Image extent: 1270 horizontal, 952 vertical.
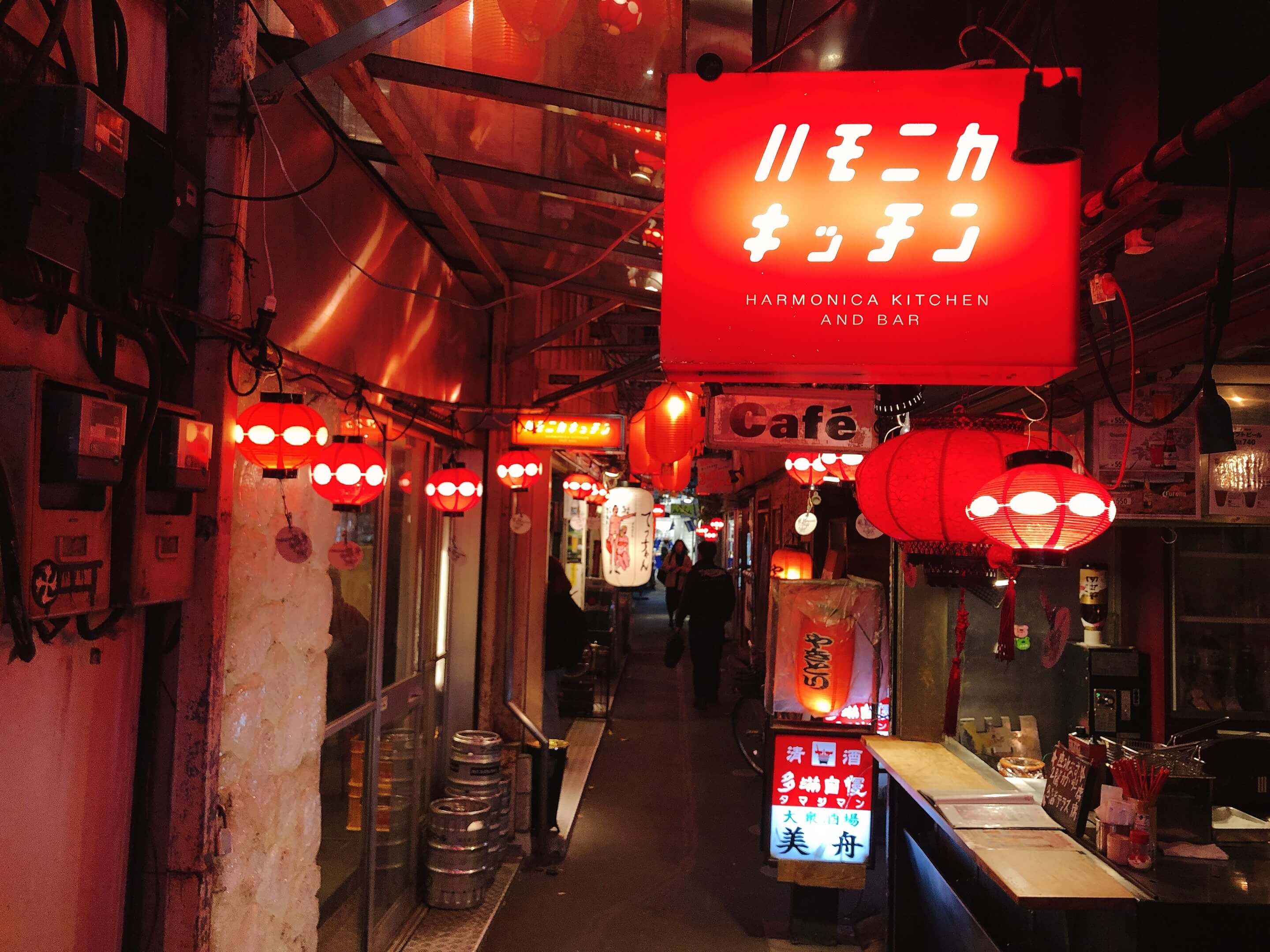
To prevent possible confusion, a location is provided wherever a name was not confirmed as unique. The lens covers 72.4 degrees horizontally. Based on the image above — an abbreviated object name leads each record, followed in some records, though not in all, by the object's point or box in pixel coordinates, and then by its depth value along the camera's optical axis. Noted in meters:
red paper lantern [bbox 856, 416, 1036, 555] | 3.90
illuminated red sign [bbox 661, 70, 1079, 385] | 2.84
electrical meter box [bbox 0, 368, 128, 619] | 2.36
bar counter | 3.65
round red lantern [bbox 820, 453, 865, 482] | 8.33
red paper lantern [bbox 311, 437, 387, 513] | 4.23
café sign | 5.66
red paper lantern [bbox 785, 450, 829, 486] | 8.88
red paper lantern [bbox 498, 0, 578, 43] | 4.54
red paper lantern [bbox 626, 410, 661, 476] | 8.59
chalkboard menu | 4.48
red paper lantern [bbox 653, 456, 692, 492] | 10.11
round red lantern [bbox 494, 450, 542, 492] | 7.84
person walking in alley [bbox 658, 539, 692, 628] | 21.94
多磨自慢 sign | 6.74
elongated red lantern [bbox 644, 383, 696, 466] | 7.41
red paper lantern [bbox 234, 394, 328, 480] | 3.57
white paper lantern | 14.38
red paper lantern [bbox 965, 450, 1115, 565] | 3.32
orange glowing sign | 7.94
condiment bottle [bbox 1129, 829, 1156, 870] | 3.98
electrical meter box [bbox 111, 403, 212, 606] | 2.85
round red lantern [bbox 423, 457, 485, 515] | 6.51
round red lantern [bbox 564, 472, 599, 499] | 14.18
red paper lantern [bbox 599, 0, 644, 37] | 4.49
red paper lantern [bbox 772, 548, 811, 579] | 11.22
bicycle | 11.23
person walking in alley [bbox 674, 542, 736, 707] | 14.34
